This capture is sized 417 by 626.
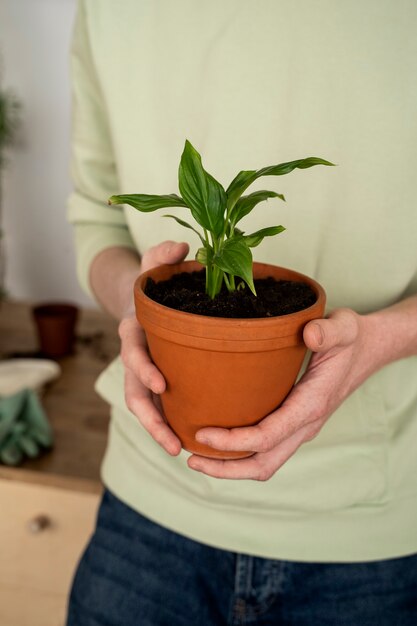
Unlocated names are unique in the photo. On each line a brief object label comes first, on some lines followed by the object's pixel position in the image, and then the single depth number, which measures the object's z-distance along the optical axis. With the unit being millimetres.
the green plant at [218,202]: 452
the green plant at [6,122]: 1467
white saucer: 1265
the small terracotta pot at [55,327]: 1427
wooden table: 1070
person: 631
